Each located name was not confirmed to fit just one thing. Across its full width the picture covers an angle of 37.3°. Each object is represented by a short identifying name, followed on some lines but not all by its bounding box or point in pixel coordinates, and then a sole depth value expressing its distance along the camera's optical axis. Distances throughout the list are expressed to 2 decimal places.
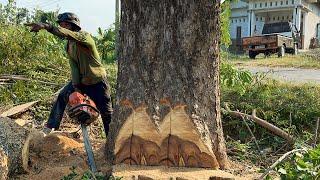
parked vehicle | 17.45
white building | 25.97
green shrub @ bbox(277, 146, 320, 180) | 2.78
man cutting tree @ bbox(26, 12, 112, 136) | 4.55
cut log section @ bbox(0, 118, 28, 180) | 3.60
